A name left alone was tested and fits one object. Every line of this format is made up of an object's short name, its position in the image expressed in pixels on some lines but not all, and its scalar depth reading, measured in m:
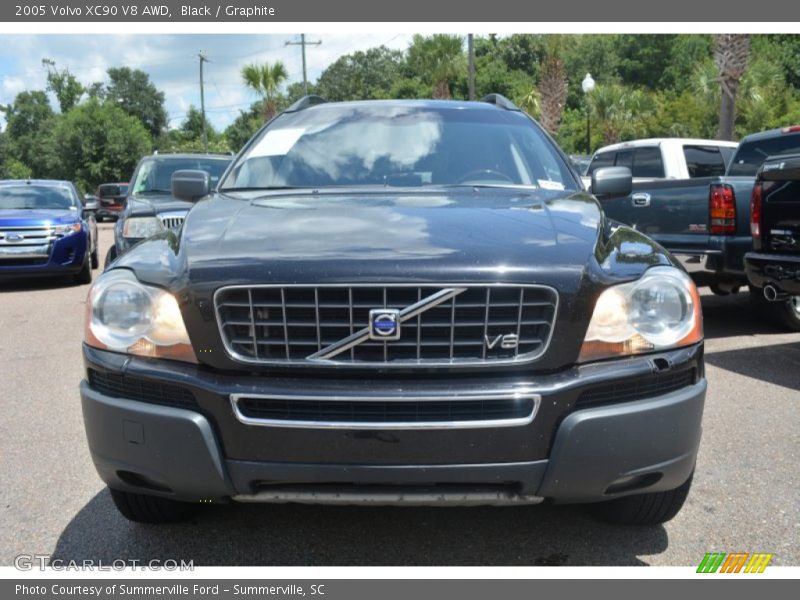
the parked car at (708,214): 7.39
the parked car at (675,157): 11.25
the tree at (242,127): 89.16
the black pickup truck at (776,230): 5.98
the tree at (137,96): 90.31
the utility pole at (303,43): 57.56
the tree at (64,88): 92.81
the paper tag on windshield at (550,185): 3.91
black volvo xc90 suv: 2.60
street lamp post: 25.10
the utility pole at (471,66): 25.44
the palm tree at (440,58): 34.22
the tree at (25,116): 96.30
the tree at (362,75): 82.25
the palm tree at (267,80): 49.69
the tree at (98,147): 56.47
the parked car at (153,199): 8.15
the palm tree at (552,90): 29.84
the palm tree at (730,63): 18.48
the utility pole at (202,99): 65.35
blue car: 11.73
